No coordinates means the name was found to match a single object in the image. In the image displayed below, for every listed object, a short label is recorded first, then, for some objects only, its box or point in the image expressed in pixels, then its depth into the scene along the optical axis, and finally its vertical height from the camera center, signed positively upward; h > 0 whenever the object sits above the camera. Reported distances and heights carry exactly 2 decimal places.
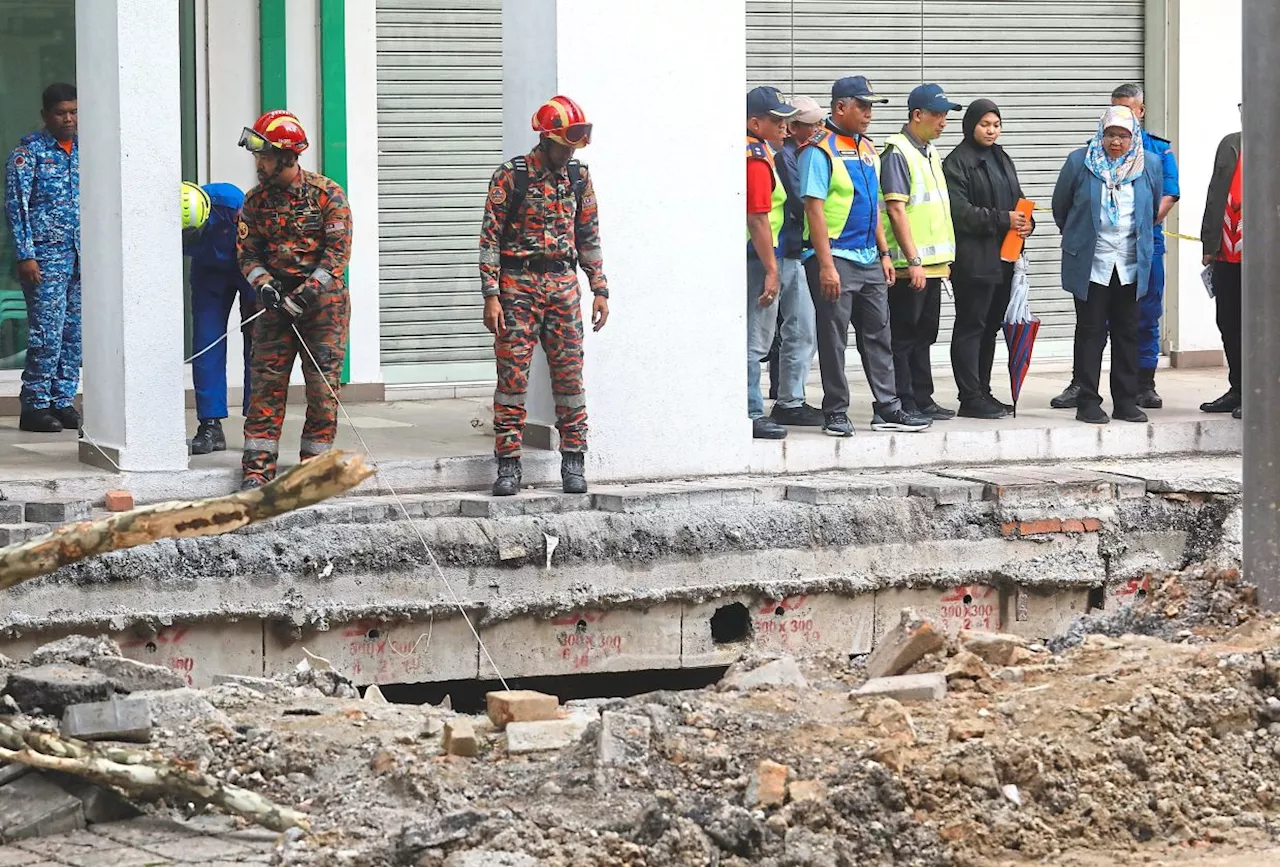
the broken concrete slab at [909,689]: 12.84 -1.50
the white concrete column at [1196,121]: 29.72 +0.76
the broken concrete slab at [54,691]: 12.62 -1.46
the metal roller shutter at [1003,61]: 28.48 +1.19
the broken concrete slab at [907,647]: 13.71 -1.46
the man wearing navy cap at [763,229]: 21.11 -0.02
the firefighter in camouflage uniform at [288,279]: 18.00 -0.23
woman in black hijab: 22.59 -0.02
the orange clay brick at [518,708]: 12.39 -1.50
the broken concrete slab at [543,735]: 11.98 -1.54
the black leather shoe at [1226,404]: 23.53 -1.07
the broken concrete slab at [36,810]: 10.87 -1.59
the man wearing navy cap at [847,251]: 21.09 -0.14
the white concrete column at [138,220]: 18.52 +0.04
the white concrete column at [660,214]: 19.84 +0.06
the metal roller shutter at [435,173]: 26.14 +0.36
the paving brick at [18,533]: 16.23 -1.24
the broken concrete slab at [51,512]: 16.91 -1.20
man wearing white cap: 21.77 -0.44
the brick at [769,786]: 10.84 -1.53
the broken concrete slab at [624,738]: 11.36 -1.48
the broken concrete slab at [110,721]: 11.87 -1.47
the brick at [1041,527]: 19.64 -1.49
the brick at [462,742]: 11.88 -1.53
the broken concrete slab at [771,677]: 13.48 -1.54
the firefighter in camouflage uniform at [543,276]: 18.52 -0.23
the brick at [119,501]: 17.25 -1.17
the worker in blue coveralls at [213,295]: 20.17 -0.34
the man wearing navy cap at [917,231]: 22.00 -0.04
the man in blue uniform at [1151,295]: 24.34 -0.44
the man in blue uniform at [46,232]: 21.66 -0.02
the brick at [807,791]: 10.83 -1.54
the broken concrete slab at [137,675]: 13.12 -1.47
